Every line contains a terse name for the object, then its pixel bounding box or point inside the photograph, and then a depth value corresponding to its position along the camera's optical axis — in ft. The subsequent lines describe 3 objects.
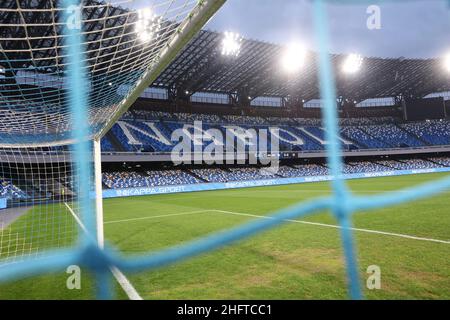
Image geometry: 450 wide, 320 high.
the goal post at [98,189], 19.38
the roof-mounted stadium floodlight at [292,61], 108.37
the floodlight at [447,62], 131.23
